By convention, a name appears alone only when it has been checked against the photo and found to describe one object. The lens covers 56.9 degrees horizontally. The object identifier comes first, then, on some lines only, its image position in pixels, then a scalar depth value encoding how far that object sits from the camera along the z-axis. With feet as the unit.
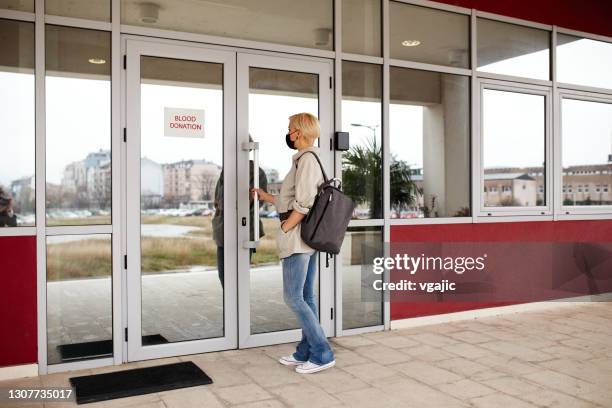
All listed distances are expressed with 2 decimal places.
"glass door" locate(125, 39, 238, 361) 12.46
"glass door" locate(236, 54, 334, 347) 13.51
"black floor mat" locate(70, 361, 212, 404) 10.55
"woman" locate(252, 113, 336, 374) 11.23
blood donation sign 12.78
